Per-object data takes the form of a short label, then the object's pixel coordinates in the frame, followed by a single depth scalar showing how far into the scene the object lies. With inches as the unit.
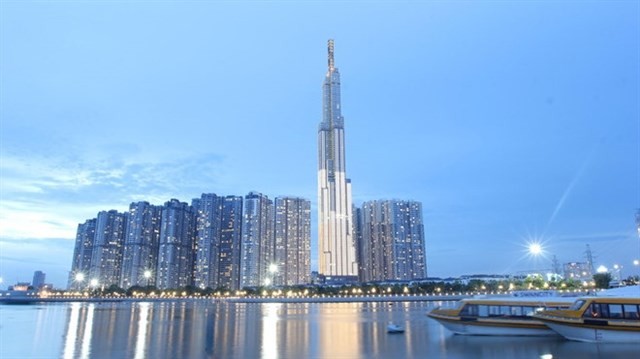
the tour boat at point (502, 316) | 1247.5
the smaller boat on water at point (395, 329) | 1484.4
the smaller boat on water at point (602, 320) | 1066.7
